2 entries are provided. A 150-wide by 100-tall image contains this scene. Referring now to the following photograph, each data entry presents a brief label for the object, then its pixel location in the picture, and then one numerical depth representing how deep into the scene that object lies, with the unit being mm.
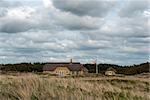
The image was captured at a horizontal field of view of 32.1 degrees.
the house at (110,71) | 76847
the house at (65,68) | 76760
